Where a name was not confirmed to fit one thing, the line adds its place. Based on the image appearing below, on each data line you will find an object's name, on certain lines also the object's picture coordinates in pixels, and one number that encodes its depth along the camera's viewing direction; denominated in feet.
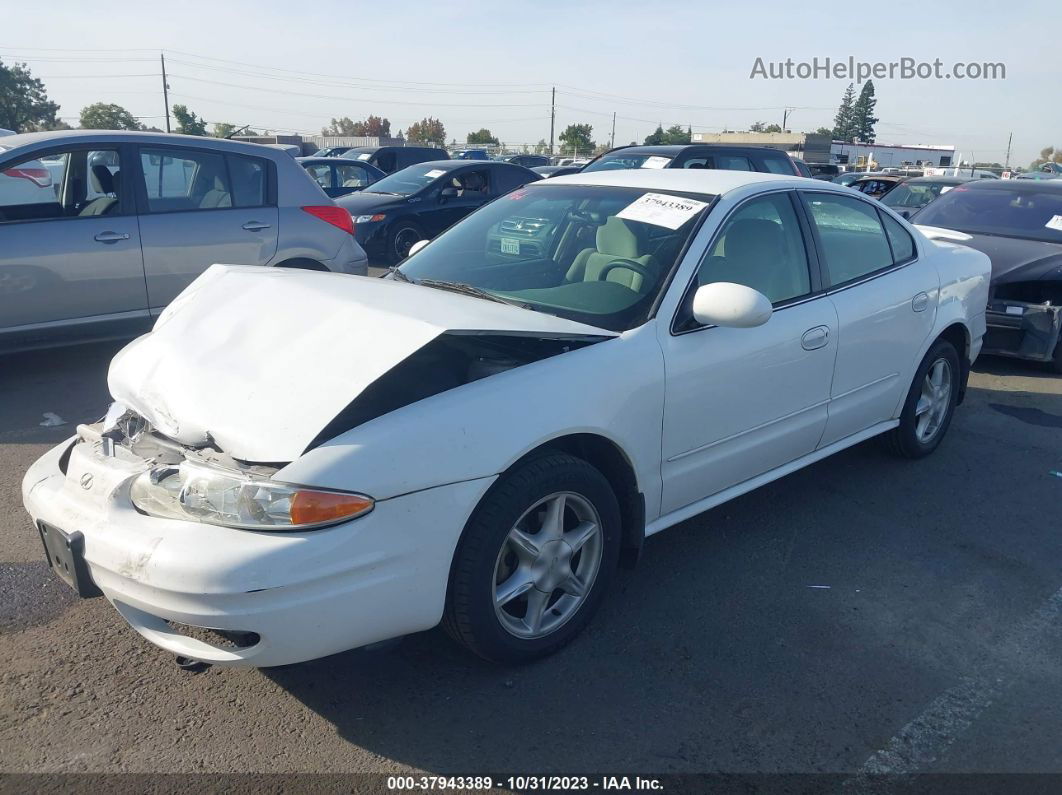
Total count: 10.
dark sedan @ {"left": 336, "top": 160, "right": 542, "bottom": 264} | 37.14
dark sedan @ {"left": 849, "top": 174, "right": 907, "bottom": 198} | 54.90
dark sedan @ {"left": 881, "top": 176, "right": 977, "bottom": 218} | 38.17
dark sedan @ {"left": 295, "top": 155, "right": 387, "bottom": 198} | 47.32
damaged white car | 7.90
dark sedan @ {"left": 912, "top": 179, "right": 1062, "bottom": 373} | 22.10
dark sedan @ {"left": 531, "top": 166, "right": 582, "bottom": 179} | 55.50
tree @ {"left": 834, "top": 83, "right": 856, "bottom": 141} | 327.67
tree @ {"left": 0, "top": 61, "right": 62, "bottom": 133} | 183.11
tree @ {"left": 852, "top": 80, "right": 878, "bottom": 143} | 325.21
